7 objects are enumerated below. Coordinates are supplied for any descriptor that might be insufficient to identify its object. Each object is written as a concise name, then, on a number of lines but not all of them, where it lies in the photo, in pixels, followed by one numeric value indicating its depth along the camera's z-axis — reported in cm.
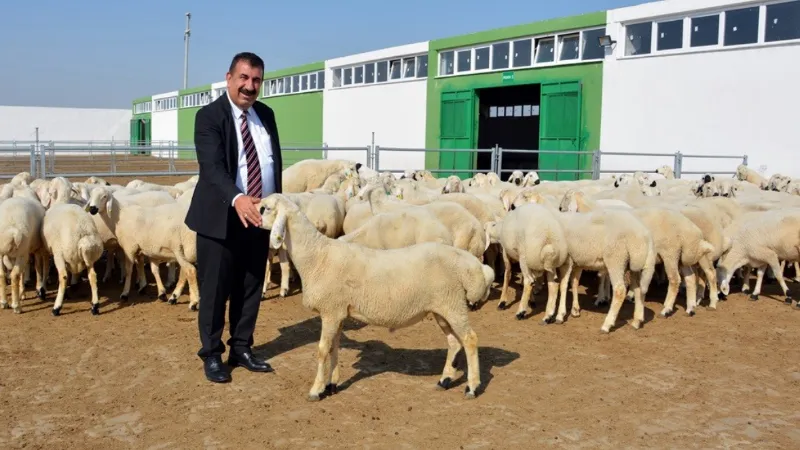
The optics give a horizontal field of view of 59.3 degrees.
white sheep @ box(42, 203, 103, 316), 847
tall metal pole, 6712
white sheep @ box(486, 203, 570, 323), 826
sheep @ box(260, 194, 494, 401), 560
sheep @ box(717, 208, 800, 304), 959
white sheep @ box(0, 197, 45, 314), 835
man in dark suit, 587
